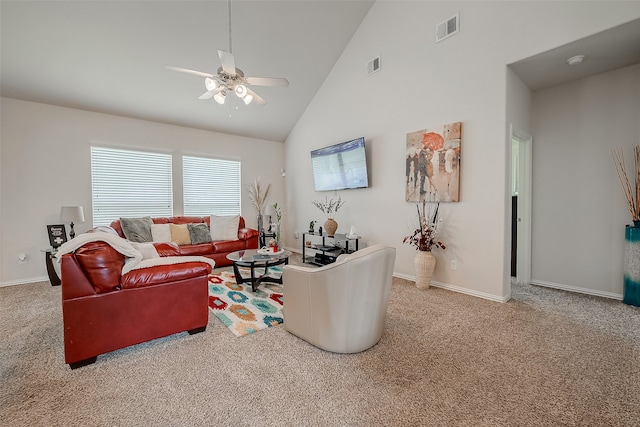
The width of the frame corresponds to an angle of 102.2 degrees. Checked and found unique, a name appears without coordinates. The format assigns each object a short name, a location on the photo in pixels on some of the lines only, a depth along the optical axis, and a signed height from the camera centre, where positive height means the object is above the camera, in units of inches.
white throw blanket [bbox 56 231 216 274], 71.0 -10.6
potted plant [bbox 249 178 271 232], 243.0 +15.2
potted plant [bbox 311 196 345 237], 184.2 +0.8
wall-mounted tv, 174.2 +31.7
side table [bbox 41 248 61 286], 148.2 -31.2
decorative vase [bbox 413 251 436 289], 133.3 -30.7
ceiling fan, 104.0 +54.6
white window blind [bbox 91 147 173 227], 177.9 +20.3
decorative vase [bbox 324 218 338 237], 183.9 -12.1
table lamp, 149.3 -0.8
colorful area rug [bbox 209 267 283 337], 96.3 -41.8
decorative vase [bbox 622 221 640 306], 108.4 -25.9
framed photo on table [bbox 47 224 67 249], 153.6 -13.2
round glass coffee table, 128.7 -25.4
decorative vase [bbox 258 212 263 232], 233.7 -11.7
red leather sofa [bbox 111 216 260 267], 171.3 -23.7
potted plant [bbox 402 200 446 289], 133.6 -20.0
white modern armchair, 71.7 -26.4
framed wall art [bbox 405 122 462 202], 130.3 +23.4
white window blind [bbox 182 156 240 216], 213.3 +21.7
